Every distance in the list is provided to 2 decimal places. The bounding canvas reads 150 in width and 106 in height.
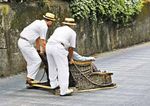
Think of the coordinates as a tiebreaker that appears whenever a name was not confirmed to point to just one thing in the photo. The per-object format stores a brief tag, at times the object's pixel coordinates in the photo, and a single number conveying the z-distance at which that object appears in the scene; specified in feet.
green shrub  55.83
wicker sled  34.96
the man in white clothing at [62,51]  33.30
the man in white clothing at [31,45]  36.45
